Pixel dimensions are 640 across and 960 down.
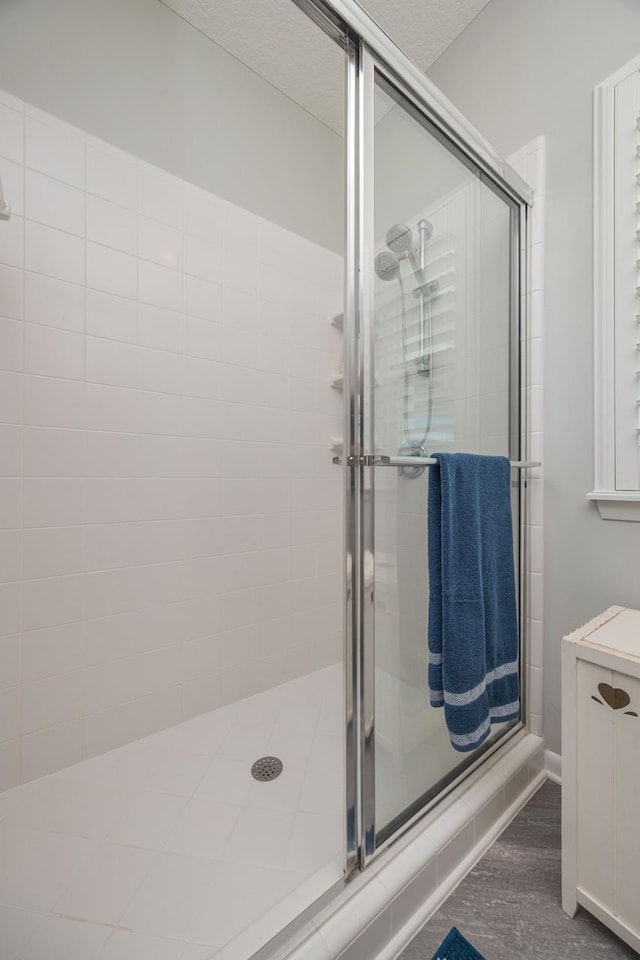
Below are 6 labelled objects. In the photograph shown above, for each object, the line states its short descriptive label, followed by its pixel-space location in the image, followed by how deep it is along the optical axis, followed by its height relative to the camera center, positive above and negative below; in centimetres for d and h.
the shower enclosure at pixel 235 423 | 85 +16
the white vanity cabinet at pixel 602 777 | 76 -60
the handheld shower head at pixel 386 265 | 86 +46
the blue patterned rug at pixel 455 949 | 77 -92
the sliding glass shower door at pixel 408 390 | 85 +20
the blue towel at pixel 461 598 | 87 -28
